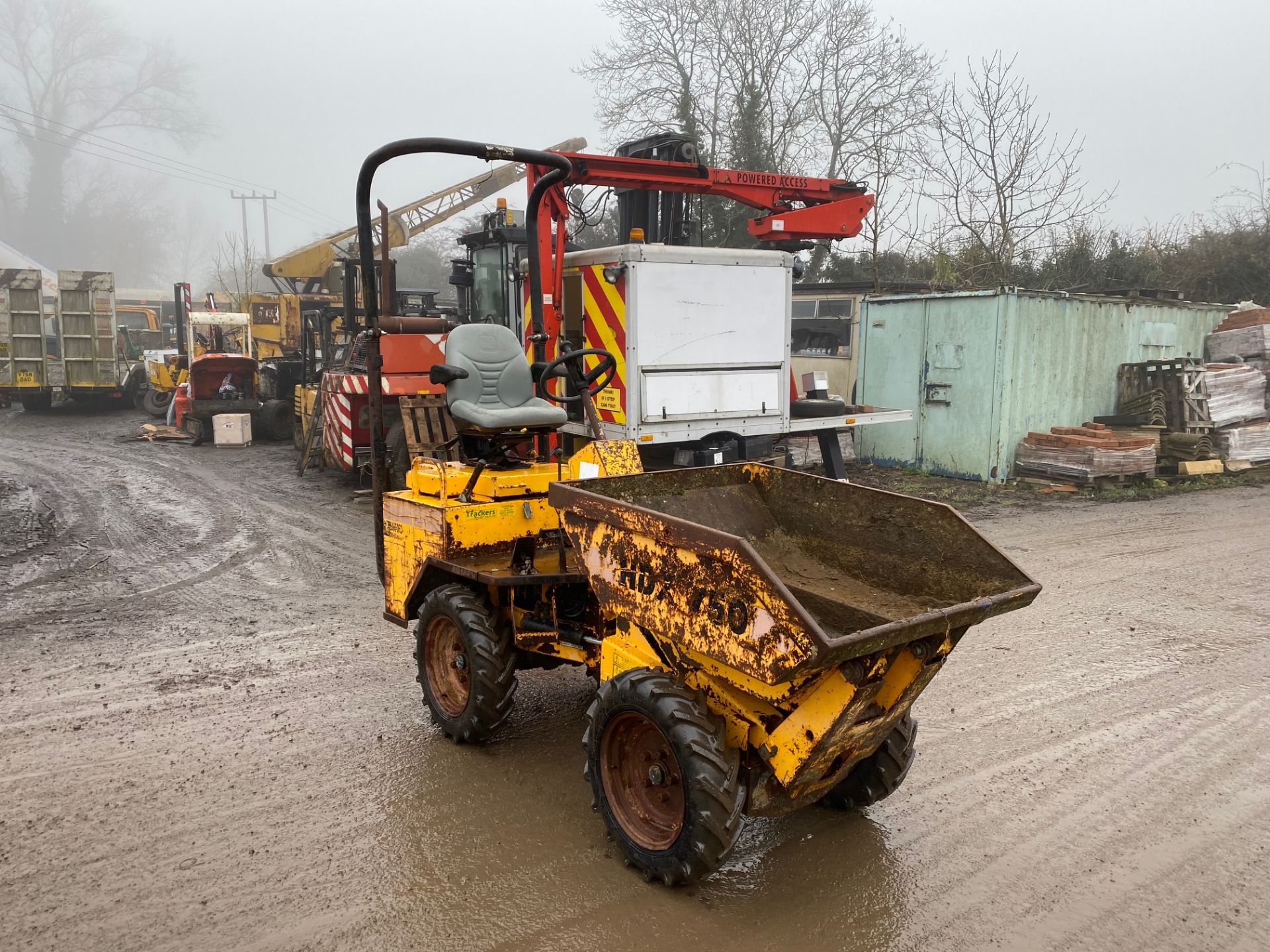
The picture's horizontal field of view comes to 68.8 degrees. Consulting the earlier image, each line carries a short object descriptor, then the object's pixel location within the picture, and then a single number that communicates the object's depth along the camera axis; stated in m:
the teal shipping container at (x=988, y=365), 10.13
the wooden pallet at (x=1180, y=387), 10.94
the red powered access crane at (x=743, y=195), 6.92
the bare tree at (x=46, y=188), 57.81
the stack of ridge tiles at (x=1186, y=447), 10.59
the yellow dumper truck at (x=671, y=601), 2.67
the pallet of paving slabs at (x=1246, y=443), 10.87
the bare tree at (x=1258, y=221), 16.56
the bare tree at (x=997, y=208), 14.73
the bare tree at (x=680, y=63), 21.22
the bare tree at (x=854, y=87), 20.78
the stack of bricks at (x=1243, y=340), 11.87
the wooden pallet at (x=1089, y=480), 9.88
